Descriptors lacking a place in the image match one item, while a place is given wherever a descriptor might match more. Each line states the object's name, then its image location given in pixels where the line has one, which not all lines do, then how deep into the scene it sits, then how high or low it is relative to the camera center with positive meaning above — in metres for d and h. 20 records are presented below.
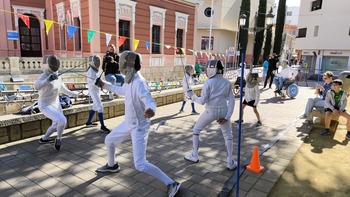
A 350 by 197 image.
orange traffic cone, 4.32 -1.72
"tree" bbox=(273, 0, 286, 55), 28.84 +4.32
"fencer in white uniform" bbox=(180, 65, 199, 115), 7.77 -0.33
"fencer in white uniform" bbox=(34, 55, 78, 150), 4.65 -0.70
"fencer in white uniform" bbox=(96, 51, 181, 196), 3.39 -0.76
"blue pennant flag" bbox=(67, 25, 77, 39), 9.26 +0.98
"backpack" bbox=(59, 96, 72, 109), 6.27 -1.11
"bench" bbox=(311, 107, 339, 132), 6.81 -1.50
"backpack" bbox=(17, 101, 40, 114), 5.59 -1.18
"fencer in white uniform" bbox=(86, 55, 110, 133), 5.77 -0.73
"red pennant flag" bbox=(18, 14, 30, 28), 8.99 +1.29
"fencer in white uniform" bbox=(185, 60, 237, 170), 4.20 -0.62
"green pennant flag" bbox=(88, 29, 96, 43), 9.96 +0.93
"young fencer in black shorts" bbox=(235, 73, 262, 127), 6.89 -0.78
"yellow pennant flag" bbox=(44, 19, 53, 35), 8.63 +1.09
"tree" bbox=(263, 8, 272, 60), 30.52 +2.11
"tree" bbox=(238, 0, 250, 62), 28.30 +3.31
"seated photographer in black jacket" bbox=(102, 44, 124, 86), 7.52 -0.30
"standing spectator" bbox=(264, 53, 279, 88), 13.34 -0.13
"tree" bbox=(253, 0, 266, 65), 29.05 +3.16
